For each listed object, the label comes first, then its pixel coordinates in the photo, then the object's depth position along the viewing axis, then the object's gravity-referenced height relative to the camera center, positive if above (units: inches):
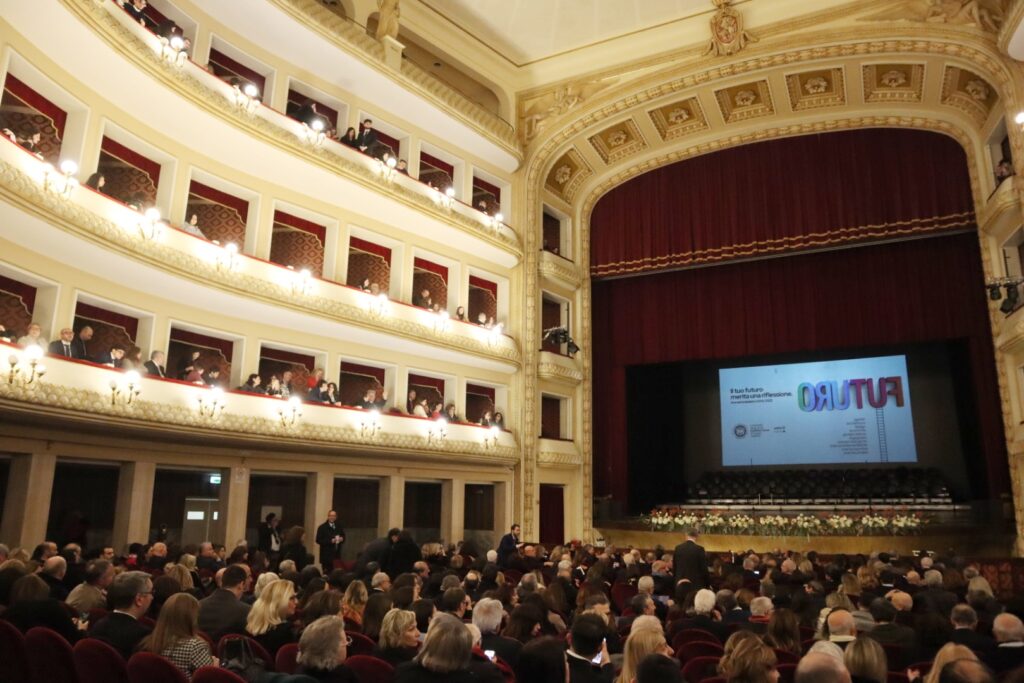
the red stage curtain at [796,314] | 630.5 +183.8
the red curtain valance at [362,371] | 605.0 +113.0
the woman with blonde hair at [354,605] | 208.8 -25.1
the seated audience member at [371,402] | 560.4 +81.6
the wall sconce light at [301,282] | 518.0 +155.5
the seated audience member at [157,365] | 428.1 +82.3
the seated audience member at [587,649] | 143.6 -25.3
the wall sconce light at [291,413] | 495.5 +64.4
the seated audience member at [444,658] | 122.5 -23.2
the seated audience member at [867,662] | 133.3 -25.4
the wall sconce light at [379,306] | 572.1 +154.8
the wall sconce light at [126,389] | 394.3 +63.6
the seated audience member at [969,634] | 171.9 -27.3
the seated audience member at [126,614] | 159.0 -22.0
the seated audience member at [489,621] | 179.5 -26.0
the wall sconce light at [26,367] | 336.5 +63.9
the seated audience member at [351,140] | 562.9 +273.9
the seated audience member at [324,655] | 129.2 -23.9
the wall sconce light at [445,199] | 629.3 +258.1
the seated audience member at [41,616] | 163.9 -22.4
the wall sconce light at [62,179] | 360.8 +158.0
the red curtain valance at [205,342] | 502.9 +112.7
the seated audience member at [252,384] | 487.5 +81.5
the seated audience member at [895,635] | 178.7 -27.9
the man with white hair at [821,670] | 98.1 -19.9
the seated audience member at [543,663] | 124.6 -24.2
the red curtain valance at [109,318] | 446.6 +114.6
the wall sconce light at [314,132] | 522.6 +258.2
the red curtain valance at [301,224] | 564.1 +214.5
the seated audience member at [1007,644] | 168.6 -28.3
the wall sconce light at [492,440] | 641.0 +61.3
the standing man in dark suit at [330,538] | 461.1 -15.2
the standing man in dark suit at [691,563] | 335.0 -21.1
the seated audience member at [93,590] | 198.7 -20.5
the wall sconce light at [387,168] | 578.2 +259.8
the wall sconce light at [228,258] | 470.9 +156.1
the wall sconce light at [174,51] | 424.5 +256.5
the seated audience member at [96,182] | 400.2 +170.7
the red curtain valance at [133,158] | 457.4 +214.8
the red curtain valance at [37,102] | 394.3 +215.4
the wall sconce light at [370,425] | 547.2 +62.4
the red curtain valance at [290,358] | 553.0 +113.0
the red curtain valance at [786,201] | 634.8 +280.7
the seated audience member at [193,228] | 460.5 +170.8
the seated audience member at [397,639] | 154.4 -25.3
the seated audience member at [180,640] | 143.1 -24.0
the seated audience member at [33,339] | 348.3 +79.4
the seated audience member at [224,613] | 185.6 -24.7
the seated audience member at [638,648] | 138.2 -24.0
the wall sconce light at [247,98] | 476.4 +257.9
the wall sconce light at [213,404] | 443.8 +62.7
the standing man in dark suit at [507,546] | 488.7 -20.9
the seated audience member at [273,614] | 172.4 -23.2
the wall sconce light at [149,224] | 420.5 +157.7
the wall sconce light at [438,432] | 595.2 +62.7
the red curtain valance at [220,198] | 513.3 +213.8
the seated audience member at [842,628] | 175.9 -25.7
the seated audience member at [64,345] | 380.5 +82.2
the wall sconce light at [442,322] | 622.5 +154.8
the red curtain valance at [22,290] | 398.0 +114.9
